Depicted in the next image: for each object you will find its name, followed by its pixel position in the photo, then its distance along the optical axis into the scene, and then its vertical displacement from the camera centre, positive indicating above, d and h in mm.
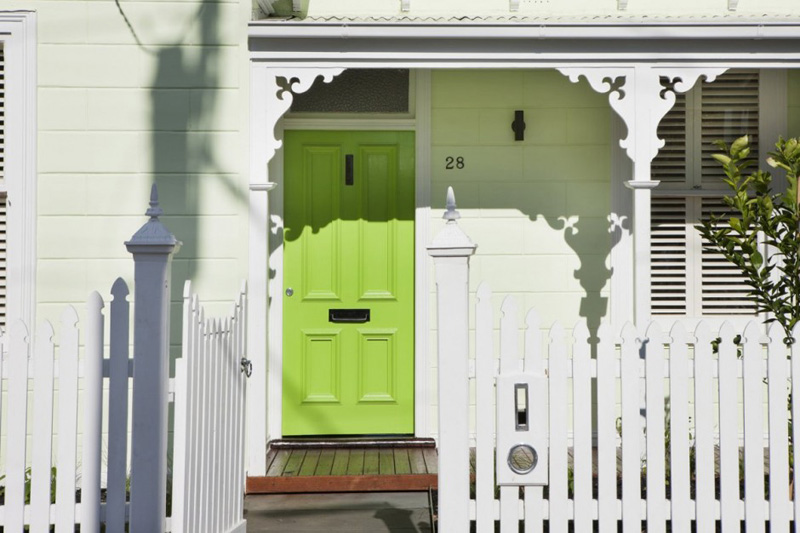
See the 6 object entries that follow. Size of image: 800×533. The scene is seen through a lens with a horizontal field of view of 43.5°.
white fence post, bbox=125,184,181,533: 4246 -341
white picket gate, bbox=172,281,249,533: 4141 -582
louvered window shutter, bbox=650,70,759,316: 7398 +722
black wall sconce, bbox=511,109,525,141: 7363 +1243
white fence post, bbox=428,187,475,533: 4020 -298
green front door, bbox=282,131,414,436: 7383 +88
